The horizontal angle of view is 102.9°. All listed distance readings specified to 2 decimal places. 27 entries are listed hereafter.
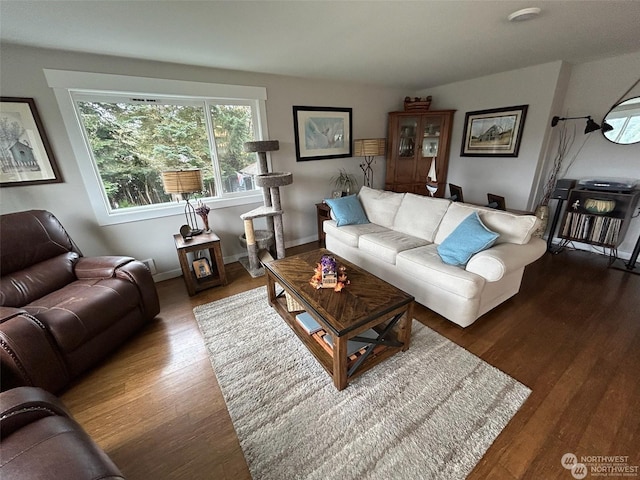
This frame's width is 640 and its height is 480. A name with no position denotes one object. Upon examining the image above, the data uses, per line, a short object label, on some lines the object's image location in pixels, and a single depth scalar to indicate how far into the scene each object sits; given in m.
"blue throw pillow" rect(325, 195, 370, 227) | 3.07
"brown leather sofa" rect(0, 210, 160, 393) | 1.37
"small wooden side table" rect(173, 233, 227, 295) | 2.45
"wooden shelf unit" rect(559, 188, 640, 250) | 2.68
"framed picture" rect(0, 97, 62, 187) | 2.02
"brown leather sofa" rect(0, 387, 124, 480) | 0.76
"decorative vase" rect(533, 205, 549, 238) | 2.83
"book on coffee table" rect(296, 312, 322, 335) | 1.77
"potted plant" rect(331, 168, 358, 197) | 3.97
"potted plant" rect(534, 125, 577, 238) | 3.21
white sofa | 1.88
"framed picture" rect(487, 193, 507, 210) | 2.71
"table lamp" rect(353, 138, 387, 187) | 3.64
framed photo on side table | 2.71
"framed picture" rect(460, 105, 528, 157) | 3.30
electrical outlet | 2.82
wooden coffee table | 1.45
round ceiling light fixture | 1.69
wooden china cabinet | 3.91
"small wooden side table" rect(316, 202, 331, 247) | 3.61
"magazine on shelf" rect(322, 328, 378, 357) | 1.64
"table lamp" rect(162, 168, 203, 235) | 2.35
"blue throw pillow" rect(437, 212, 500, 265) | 1.97
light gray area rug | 1.19
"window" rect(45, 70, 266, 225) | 2.33
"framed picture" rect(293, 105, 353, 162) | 3.44
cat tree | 2.79
